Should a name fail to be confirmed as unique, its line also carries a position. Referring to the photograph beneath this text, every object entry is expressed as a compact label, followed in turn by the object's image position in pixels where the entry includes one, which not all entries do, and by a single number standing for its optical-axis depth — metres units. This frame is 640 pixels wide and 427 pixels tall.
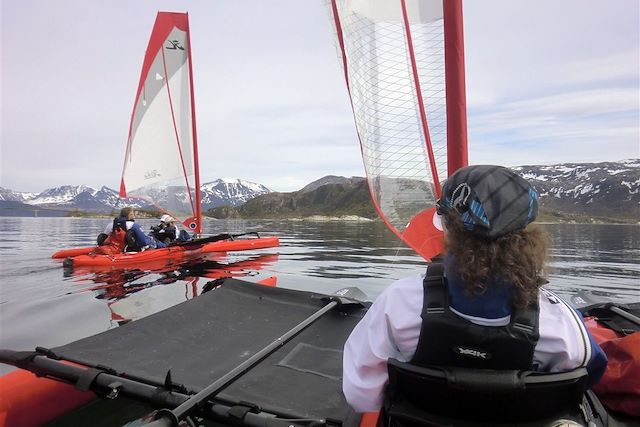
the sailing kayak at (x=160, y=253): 11.90
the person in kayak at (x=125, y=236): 13.09
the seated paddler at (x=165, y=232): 15.59
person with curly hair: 1.69
